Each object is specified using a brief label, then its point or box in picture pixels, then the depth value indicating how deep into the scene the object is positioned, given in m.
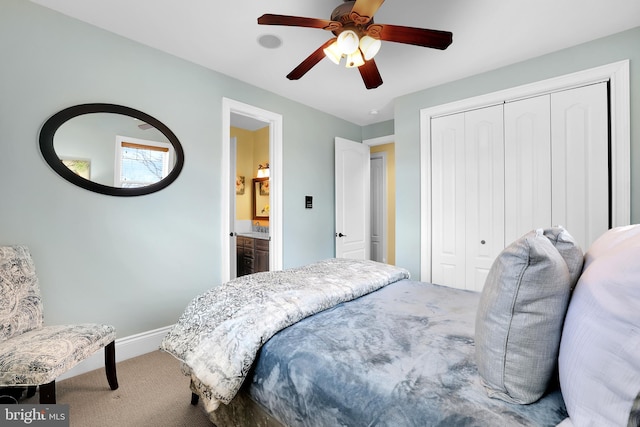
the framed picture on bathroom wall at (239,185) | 4.88
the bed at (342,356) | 0.79
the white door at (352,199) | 4.08
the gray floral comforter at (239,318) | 1.16
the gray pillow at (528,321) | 0.75
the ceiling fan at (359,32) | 1.60
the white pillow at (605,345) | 0.58
